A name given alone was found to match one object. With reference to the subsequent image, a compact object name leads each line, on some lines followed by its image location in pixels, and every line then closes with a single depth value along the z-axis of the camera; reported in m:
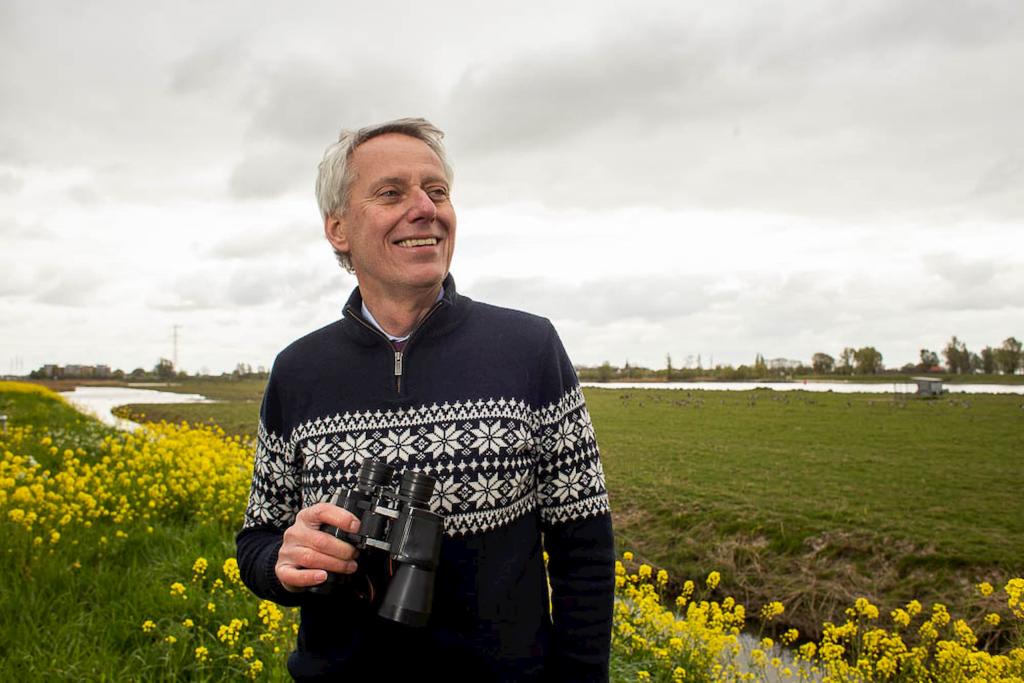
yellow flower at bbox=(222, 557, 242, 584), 5.45
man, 2.03
